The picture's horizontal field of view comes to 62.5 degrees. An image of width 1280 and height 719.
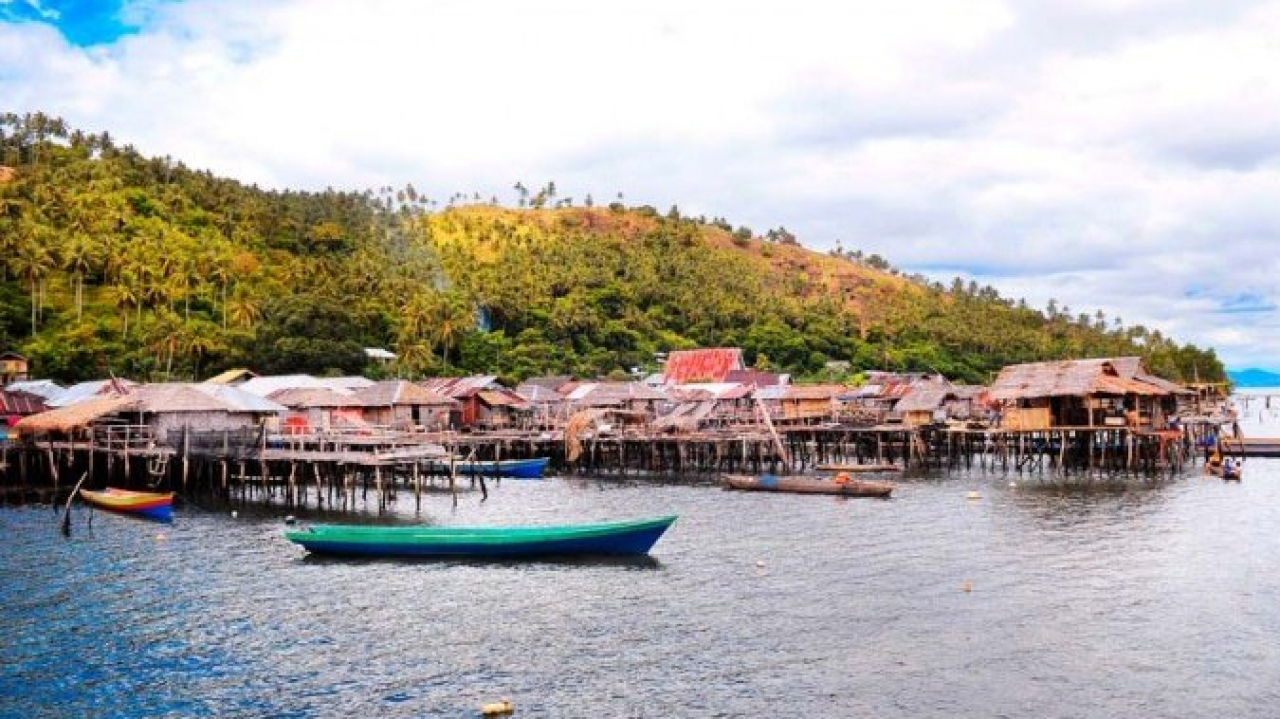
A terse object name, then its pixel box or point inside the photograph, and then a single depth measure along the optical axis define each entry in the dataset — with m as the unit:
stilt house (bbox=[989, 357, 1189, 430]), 53.62
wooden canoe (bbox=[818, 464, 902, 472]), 56.94
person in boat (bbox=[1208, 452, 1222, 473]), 51.81
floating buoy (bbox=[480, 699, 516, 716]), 18.05
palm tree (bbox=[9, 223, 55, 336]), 75.94
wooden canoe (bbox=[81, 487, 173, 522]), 38.28
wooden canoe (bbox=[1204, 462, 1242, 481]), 48.75
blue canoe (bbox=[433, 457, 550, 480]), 57.53
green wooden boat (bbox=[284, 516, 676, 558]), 30.39
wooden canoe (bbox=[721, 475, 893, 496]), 44.69
